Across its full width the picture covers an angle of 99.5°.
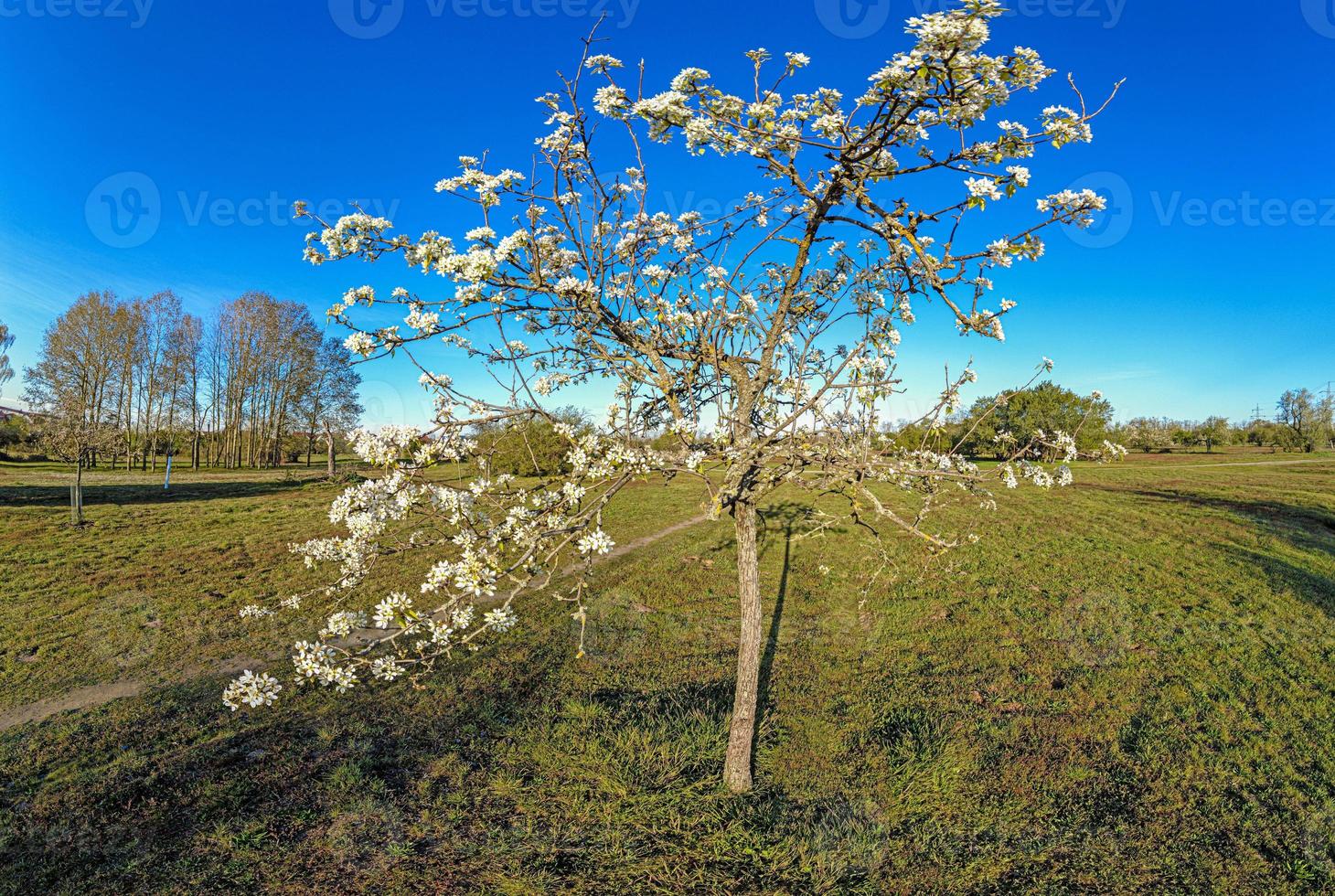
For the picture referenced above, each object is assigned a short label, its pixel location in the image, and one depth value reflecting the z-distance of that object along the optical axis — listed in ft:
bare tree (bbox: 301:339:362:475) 119.24
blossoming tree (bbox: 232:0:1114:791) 10.85
